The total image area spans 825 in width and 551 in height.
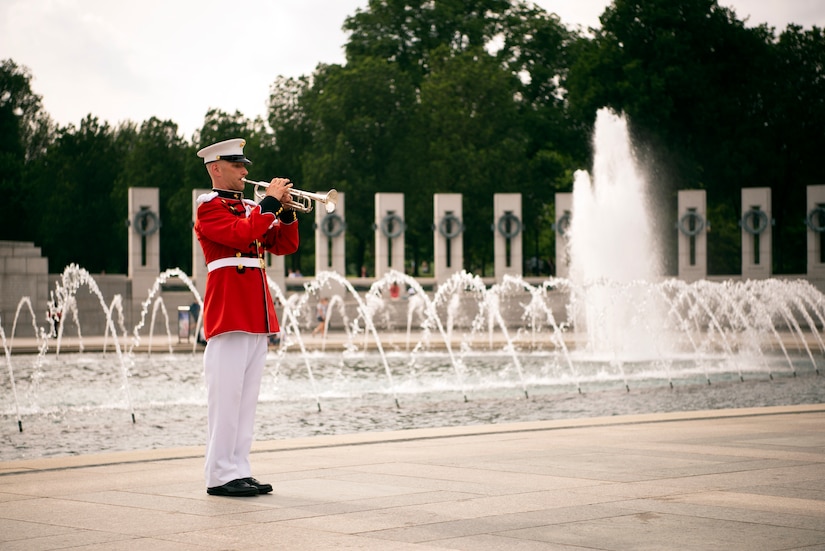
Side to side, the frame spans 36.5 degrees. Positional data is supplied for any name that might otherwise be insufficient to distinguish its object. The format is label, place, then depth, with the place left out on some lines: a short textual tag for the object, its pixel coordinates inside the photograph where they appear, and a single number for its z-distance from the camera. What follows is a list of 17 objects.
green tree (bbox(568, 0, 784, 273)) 52.66
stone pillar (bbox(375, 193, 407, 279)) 40.78
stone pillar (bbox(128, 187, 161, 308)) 39.00
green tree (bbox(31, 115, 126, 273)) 59.50
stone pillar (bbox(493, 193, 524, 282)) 41.56
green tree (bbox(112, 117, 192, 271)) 59.09
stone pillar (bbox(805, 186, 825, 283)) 41.38
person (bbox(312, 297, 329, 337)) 33.28
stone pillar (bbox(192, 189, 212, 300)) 38.88
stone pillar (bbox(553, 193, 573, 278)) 41.03
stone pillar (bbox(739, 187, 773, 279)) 41.75
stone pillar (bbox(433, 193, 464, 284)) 41.34
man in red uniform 7.03
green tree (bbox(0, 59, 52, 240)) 58.56
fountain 13.80
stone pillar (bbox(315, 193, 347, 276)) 40.38
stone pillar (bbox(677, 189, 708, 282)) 41.59
